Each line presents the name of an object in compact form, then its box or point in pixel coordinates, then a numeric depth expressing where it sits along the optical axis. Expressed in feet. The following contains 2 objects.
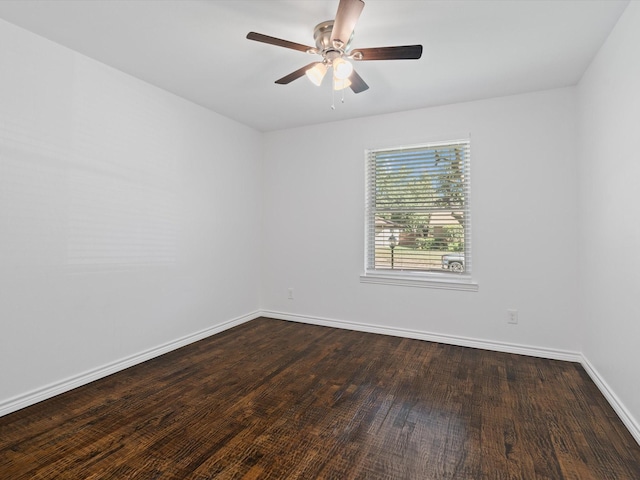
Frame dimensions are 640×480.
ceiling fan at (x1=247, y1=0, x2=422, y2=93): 5.83
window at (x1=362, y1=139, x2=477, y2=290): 11.46
